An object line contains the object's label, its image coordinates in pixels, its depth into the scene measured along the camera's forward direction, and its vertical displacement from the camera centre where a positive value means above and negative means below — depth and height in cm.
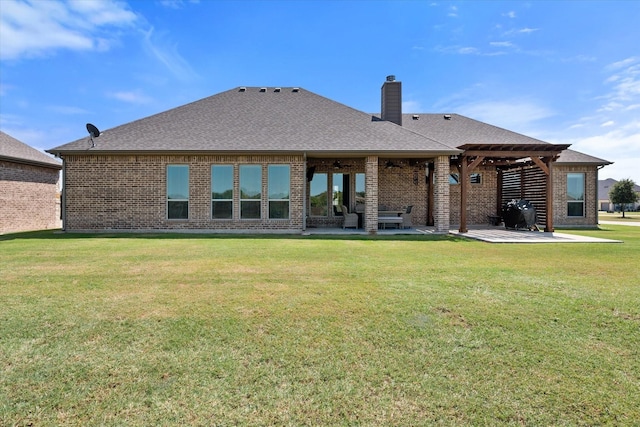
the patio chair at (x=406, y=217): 1489 -13
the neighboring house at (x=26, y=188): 1462 +122
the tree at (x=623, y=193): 3853 +269
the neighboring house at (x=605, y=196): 6358 +392
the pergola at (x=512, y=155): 1256 +233
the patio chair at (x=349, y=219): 1420 -21
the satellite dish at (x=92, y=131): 1320 +336
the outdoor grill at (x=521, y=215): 1417 -2
